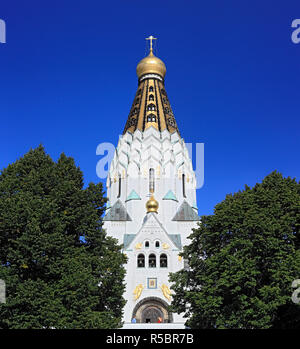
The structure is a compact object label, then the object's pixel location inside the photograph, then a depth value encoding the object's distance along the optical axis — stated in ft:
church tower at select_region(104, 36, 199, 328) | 127.34
